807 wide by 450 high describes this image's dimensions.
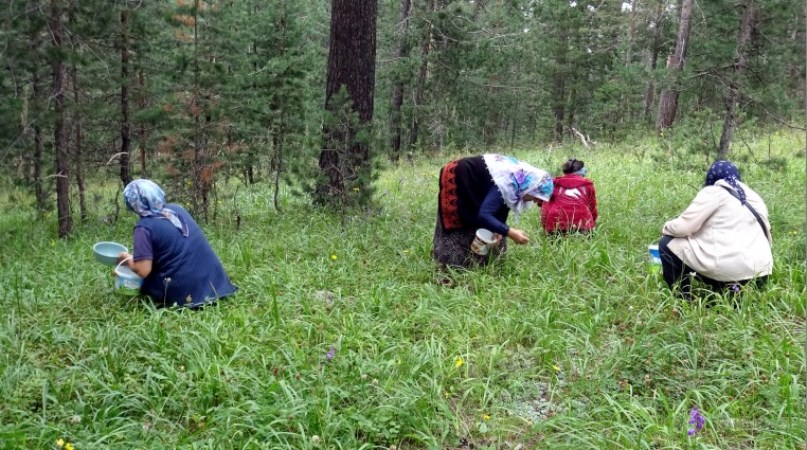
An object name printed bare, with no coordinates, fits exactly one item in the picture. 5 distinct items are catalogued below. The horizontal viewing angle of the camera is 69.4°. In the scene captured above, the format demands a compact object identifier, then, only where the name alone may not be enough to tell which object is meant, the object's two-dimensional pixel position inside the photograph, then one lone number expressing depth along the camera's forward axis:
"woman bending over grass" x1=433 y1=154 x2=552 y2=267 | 4.89
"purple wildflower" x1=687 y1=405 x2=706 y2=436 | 2.89
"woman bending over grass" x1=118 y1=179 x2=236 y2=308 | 4.53
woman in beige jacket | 4.32
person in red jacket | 6.18
